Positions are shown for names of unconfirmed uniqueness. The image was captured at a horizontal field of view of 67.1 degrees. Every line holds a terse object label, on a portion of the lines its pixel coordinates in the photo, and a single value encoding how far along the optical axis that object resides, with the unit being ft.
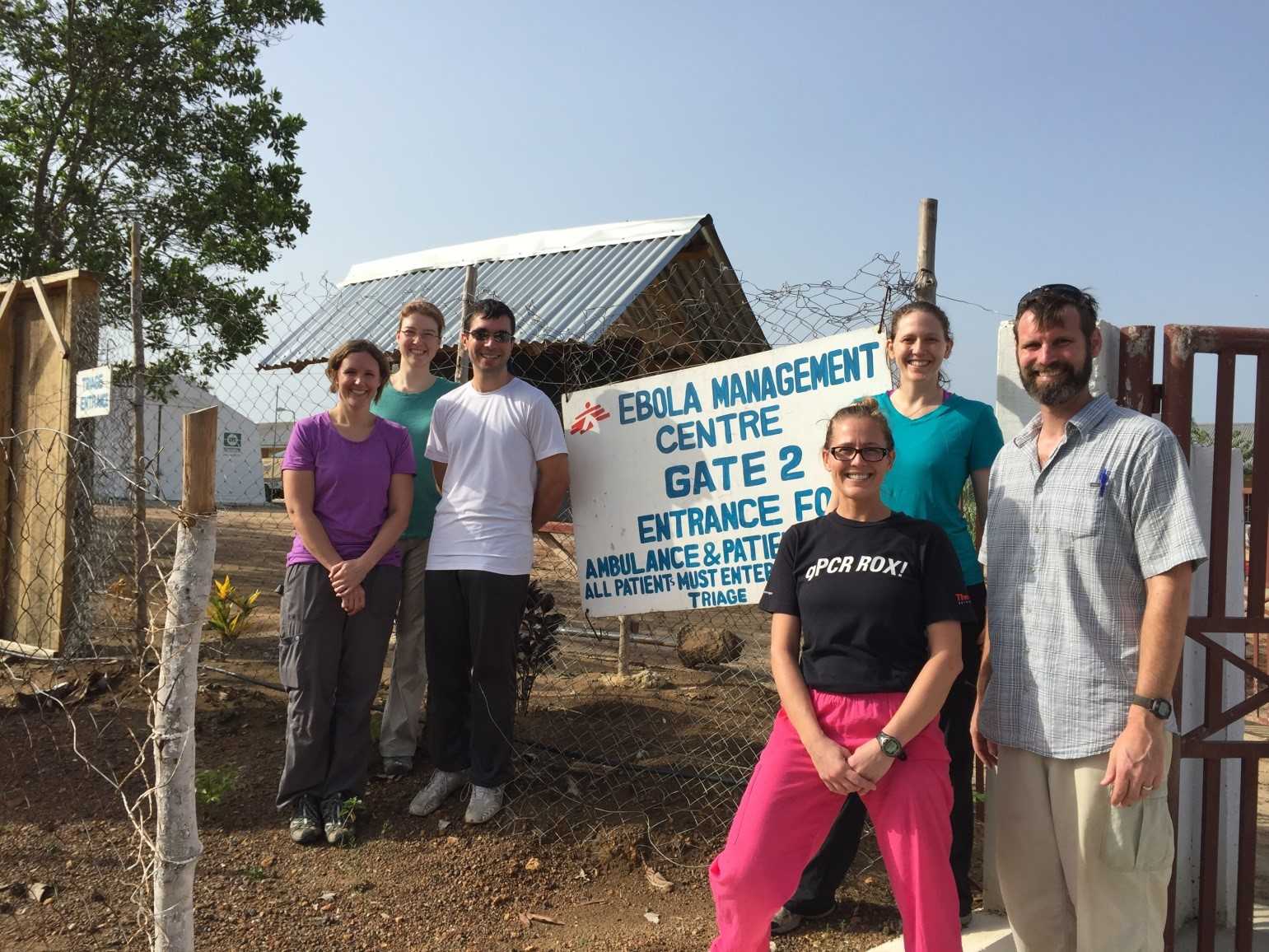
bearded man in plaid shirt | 7.04
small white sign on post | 14.75
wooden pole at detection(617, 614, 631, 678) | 19.03
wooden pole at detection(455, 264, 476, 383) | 13.99
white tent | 19.45
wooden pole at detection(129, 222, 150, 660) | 16.03
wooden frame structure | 17.39
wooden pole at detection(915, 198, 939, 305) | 10.78
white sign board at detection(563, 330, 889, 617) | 11.39
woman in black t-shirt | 7.50
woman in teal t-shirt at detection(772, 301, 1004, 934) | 9.21
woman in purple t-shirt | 11.89
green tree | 30.22
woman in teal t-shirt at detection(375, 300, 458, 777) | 13.16
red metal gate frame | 9.01
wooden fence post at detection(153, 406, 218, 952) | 7.16
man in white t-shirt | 11.90
